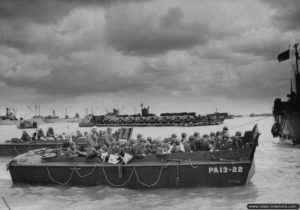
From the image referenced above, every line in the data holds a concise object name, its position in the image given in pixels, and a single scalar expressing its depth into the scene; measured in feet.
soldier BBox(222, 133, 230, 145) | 38.20
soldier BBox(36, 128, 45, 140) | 73.00
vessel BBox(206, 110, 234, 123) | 286.42
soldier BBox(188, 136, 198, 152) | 39.04
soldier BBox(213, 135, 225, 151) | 37.92
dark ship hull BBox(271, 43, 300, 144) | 78.46
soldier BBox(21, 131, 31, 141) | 71.05
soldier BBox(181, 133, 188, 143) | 41.24
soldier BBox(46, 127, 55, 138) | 73.10
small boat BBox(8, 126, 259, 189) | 35.91
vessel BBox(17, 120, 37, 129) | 275.24
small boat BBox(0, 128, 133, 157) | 68.54
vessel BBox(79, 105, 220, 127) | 259.39
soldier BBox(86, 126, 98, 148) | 47.81
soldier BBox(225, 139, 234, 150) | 37.43
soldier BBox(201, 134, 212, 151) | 38.48
